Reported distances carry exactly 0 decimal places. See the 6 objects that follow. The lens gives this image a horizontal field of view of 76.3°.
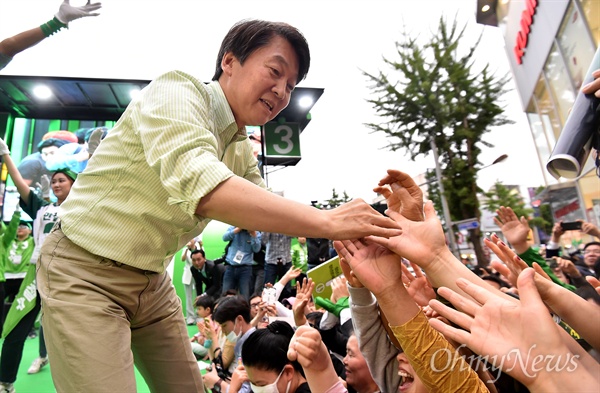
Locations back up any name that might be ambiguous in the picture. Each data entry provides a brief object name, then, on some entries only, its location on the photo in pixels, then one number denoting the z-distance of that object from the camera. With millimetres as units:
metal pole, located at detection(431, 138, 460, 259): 12548
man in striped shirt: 889
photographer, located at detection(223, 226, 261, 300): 5207
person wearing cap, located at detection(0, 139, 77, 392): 2498
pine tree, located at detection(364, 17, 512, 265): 13531
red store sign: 9555
